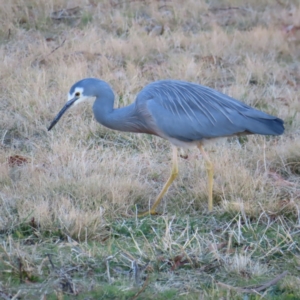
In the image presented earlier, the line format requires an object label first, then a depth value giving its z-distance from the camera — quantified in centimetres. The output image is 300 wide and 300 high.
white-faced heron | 1140
